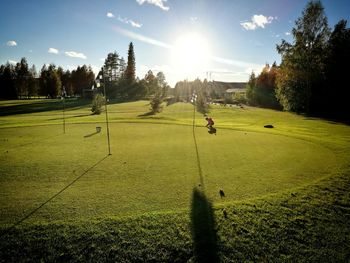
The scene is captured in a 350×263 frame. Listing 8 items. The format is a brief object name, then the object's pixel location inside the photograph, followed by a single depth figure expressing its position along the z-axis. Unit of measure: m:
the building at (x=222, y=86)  124.49
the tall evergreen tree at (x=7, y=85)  83.62
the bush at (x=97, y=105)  44.33
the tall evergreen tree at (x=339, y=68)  42.22
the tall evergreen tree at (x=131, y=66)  105.18
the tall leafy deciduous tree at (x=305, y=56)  39.81
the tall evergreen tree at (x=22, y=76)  91.12
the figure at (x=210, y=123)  21.60
